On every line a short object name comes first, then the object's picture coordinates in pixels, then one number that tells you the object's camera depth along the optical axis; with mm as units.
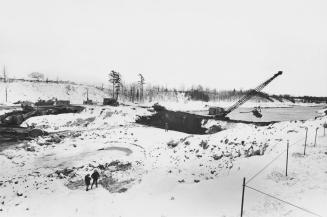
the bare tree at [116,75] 96125
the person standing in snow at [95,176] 20703
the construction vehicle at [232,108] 54844
